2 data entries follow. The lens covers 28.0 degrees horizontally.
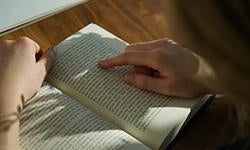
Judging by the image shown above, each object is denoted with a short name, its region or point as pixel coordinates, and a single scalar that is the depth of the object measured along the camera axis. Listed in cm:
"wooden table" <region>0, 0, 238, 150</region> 68
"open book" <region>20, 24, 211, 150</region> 60
